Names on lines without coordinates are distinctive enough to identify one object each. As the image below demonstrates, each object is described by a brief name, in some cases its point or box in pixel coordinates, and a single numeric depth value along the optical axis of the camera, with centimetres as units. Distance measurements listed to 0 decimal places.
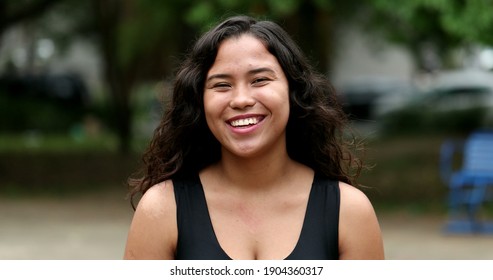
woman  277
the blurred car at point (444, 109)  1966
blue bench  1193
